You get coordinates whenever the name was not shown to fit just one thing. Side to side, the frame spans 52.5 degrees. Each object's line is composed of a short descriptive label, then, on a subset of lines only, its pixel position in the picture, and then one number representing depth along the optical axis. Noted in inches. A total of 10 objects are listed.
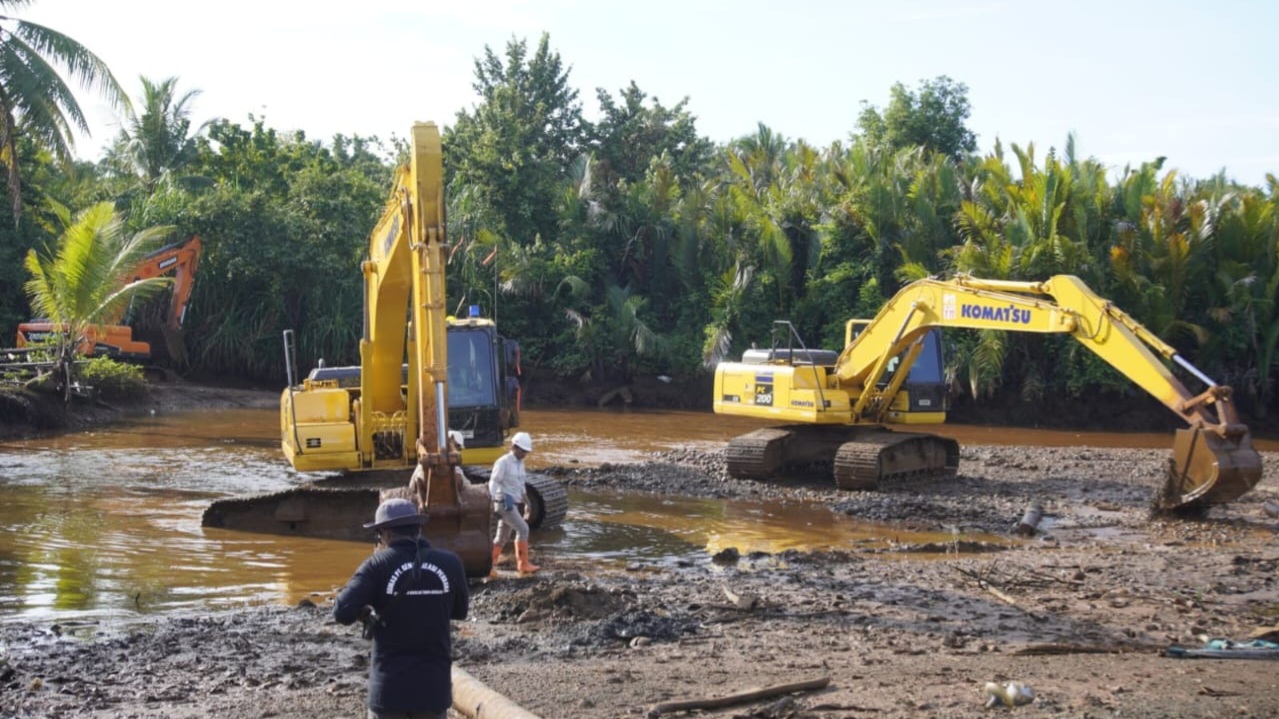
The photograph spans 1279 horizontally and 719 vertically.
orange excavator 1172.5
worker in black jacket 208.4
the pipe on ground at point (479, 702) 255.6
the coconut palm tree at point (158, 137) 1633.9
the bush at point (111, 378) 1074.1
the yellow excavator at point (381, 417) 528.4
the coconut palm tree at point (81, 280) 991.0
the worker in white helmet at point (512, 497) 458.3
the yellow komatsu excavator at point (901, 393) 564.7
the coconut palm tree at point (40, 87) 919.7
